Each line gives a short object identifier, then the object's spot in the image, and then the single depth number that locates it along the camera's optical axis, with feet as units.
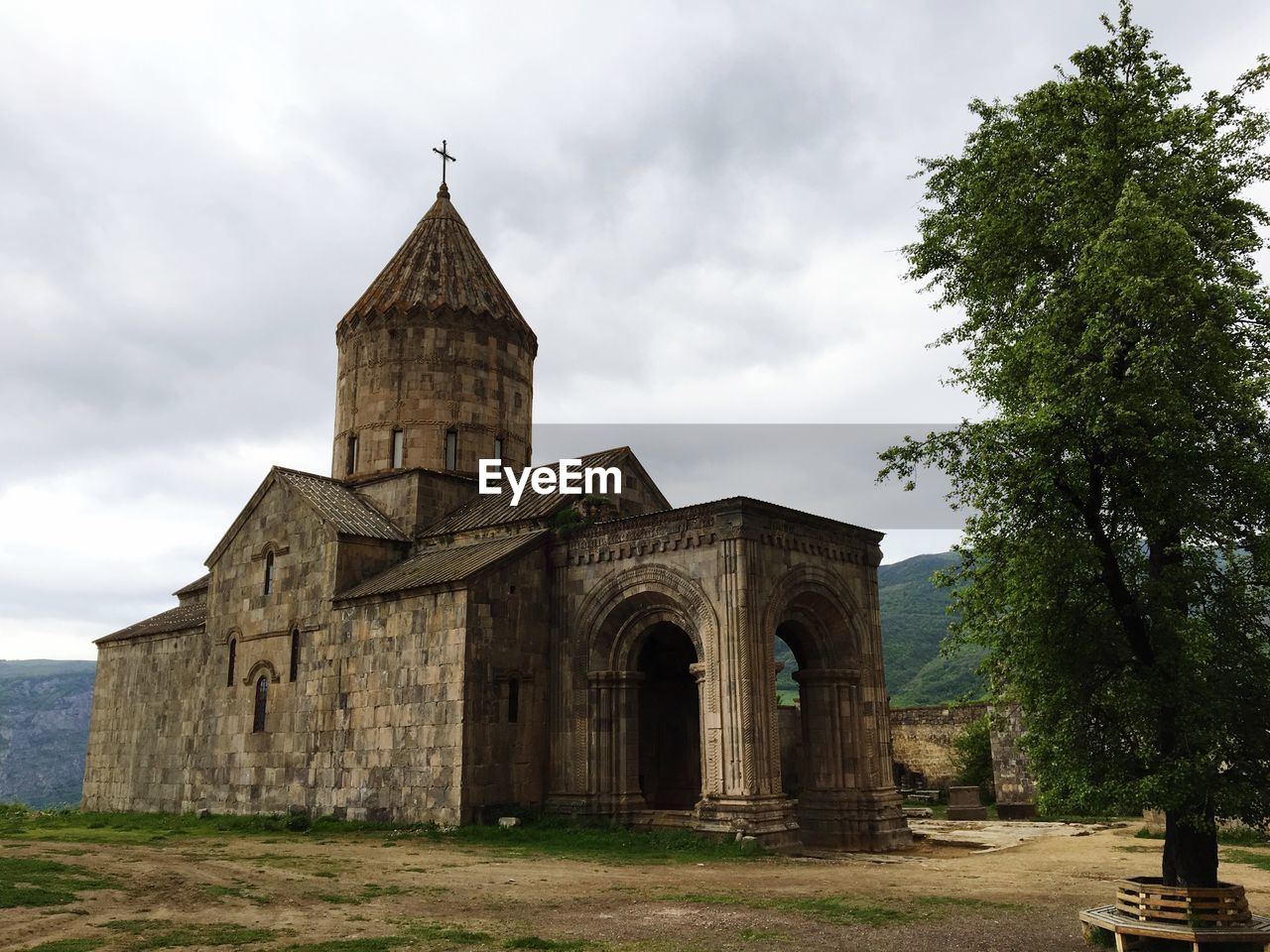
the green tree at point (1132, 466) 32.68
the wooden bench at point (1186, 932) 29.22
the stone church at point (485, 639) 65.05
